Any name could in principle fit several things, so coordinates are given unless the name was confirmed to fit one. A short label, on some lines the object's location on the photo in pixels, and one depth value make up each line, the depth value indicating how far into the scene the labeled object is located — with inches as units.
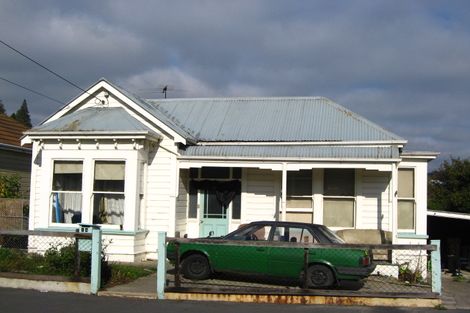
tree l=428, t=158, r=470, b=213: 1240.6
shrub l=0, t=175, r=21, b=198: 808.9
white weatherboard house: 622.5
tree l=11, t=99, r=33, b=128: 4077.3
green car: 450.9
